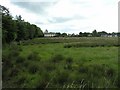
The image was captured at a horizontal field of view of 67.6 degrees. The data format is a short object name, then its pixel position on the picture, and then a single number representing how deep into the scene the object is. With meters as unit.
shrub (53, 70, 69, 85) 3.09
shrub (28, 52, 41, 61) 6.17
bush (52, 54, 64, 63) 5.76
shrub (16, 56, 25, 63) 5.43
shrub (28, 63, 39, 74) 4.20
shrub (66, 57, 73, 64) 5.59
